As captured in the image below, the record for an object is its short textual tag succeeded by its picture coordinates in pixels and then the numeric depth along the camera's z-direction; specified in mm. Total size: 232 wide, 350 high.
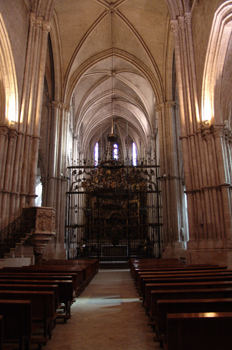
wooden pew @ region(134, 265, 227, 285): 5922
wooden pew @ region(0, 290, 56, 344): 3262
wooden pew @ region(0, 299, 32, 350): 2807
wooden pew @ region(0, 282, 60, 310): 3672
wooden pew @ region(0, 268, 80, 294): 4809
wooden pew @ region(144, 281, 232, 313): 3748
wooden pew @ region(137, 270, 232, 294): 4793
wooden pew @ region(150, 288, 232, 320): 3240
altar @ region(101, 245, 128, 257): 17984
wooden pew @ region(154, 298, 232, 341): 2689
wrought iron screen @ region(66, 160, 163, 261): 17672
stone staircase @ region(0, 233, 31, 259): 8771
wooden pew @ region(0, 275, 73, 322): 4188
